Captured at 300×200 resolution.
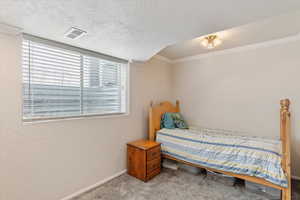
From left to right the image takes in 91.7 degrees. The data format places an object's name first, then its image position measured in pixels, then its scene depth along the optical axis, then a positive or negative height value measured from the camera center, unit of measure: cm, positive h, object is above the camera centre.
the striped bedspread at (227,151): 173 -72
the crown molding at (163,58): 327 +100
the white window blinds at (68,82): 167 +27
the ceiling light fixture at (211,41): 234 +100
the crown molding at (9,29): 140 +71
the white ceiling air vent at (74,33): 154 +75
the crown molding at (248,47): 234 +100
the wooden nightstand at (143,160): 225 -95
